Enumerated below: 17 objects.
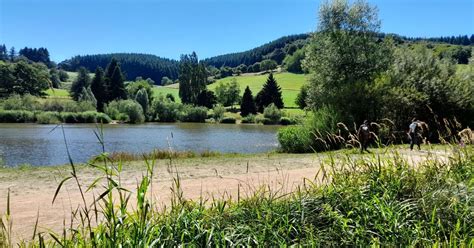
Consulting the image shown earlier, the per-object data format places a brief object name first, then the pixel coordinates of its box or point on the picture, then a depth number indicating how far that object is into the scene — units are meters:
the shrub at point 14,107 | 56.34
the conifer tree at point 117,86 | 83.38
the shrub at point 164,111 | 76.56
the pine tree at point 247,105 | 84.06
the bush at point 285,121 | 71.88
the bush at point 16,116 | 58.30
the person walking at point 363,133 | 13.54
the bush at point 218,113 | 79.12
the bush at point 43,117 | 52.83
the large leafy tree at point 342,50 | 28.48
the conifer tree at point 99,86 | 80.00
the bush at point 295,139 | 20.55
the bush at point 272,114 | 73.38
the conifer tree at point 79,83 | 72.30
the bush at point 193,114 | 77.81
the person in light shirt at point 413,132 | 15.65
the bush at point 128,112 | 69.56
